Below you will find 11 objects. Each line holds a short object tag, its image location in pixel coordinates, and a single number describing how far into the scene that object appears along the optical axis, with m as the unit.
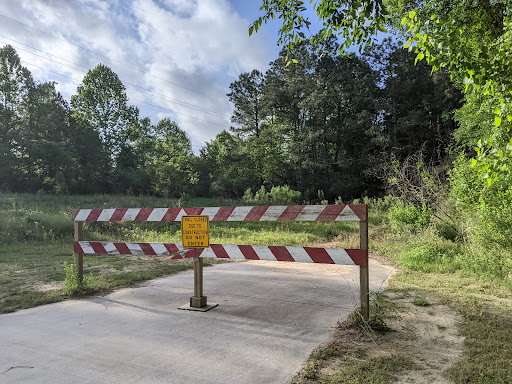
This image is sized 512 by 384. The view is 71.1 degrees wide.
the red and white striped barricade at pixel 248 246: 3.96
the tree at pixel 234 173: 43.81
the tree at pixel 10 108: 33.91
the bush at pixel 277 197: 30.64
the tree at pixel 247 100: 47.31
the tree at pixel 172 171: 41.28
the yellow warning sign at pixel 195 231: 4.80
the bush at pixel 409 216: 10.29
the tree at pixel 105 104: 47.53
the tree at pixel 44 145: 35.53
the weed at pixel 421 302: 4.87
